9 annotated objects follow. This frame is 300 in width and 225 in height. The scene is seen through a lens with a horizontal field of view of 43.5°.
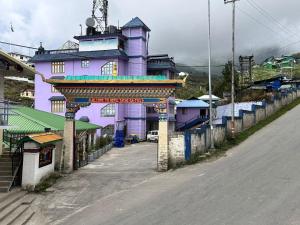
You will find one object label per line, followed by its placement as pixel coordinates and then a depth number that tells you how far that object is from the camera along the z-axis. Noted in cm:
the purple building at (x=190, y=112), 5288
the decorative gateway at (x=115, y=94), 2036
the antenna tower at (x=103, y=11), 4854
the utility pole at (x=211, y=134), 2353
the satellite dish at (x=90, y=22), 4678
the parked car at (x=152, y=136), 4409
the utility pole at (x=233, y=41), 2653
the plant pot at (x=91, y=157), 2752
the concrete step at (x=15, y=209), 1216
